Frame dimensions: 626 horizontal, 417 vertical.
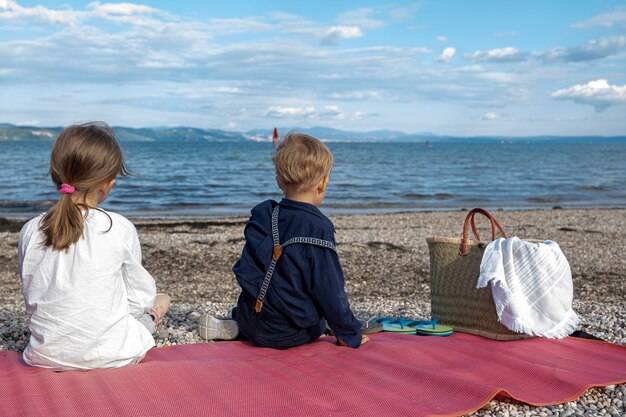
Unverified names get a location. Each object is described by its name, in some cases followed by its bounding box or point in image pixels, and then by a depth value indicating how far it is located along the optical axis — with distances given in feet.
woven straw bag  16.10
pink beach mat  11.13
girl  11.62
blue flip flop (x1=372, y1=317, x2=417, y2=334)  16.67
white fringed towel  15.38
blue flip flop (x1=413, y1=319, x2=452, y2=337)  16.30
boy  13.97
